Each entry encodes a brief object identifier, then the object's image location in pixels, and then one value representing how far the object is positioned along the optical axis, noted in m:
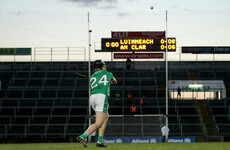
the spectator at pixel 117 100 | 42.64
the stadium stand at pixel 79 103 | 35.75
